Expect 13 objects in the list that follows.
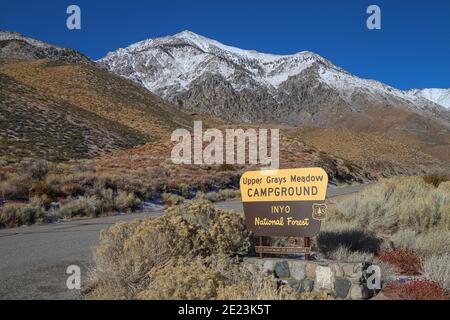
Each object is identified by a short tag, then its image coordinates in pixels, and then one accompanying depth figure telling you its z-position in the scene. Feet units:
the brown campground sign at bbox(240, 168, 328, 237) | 25.80
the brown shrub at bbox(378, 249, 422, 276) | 28.22
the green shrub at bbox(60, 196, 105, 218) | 57.82
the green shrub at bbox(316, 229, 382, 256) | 31.35
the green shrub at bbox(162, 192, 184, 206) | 72.74
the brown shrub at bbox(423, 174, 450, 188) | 77.51
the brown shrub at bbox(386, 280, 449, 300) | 22.31
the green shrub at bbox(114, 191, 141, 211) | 64.39
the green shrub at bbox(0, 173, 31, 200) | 60.49
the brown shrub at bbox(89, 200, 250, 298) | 23.75
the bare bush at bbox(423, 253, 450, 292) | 24.16
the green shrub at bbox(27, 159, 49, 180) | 74.87
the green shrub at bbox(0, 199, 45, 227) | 50.70
